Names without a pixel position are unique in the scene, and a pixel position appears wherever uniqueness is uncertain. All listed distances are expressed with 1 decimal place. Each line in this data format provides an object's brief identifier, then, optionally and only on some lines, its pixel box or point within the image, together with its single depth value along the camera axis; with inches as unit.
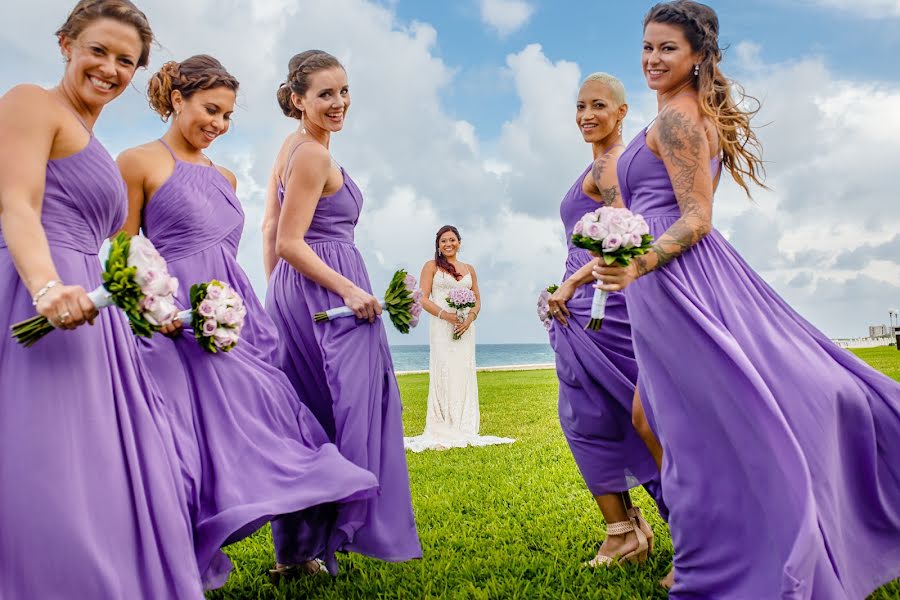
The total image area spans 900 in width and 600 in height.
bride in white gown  527.5
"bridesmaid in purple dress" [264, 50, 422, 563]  192.2
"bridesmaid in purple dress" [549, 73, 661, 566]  209.3
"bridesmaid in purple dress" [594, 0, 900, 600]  142.3
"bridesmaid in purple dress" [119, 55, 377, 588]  155.1
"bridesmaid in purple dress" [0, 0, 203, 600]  120.3
